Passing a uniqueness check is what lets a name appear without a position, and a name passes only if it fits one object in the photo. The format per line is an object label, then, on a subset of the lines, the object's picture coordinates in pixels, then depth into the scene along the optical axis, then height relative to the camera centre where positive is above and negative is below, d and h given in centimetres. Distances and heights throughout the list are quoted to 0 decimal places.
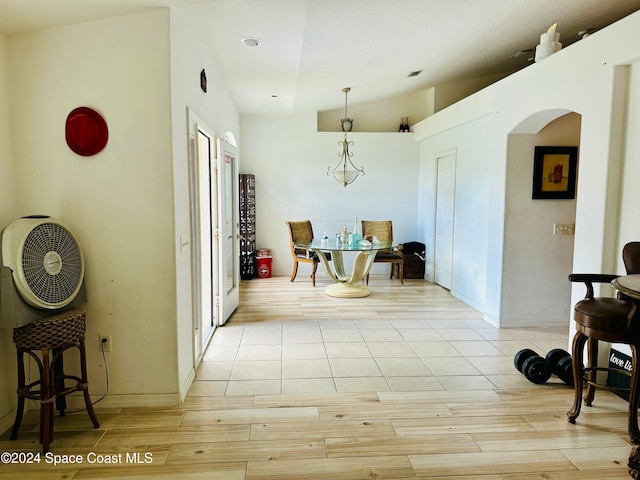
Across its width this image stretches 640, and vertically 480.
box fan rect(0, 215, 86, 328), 208 -35
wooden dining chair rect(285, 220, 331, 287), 643 -59
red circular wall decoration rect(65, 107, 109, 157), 248 +44
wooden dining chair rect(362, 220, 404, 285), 673 -43
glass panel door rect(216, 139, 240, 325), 424 -25
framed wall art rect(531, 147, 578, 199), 429 +36
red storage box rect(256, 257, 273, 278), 699 -102
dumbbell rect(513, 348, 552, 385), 303 -119
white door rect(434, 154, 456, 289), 606 -19
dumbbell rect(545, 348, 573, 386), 303 -116
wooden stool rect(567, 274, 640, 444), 228 -68
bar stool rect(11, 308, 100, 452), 216 -79
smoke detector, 343 +139
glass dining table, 557 -80
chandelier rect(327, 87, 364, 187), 706 +86
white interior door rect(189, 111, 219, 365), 409 -31
